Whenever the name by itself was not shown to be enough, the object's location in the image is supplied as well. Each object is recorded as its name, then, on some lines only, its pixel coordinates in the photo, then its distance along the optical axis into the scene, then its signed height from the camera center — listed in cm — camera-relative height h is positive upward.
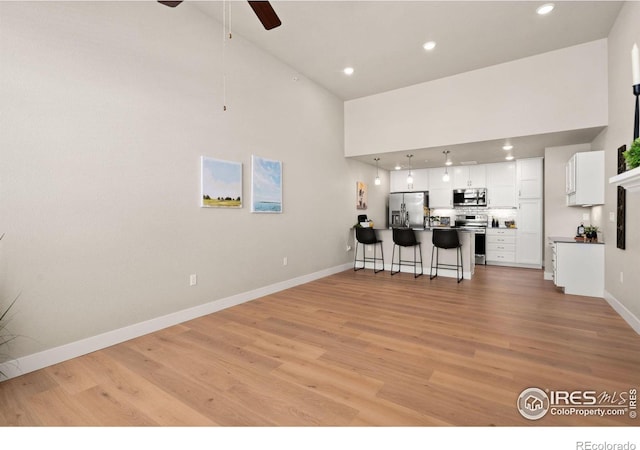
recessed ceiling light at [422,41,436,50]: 418 +246
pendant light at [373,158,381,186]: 662 +137
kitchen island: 552 -59
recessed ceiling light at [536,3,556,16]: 339 +242
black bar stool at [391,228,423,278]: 571 -34
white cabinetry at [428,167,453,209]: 766 +79
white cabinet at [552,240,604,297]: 416 -64
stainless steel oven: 706 -10
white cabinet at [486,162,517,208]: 688 +85
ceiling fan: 196 +141
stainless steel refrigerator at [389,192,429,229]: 788 +35
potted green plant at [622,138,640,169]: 161 +36
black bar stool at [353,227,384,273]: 609 -39
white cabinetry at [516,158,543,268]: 653 +20
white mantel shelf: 159 +24
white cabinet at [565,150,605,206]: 413 +61
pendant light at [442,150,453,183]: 594 +136
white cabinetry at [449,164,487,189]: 723 +111
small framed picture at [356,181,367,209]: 688 +62
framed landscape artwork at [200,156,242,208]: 357 +47
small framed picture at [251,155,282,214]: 421 +53
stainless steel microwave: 723 +61
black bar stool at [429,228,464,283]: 531 -36
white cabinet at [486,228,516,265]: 678 -54
